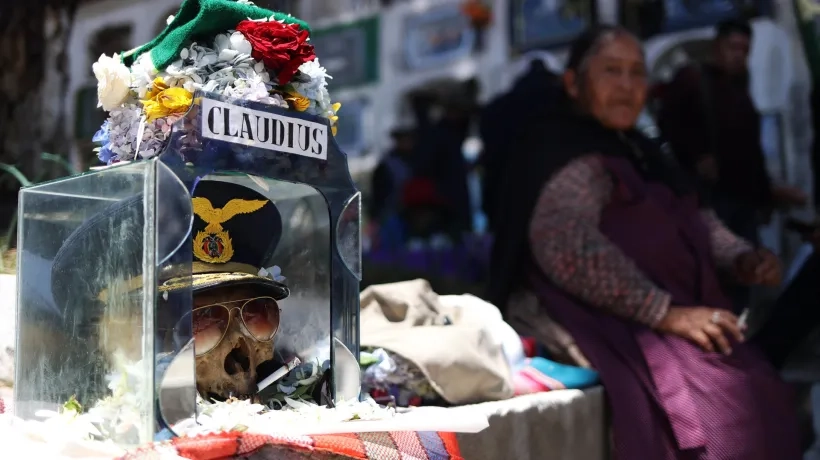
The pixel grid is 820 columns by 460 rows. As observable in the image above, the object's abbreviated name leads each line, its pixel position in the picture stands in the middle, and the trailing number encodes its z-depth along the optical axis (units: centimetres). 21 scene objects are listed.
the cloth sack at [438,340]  265
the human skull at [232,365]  190
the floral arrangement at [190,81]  179
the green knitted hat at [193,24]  188
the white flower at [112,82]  185
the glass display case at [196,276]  164
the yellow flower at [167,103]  177
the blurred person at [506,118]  523
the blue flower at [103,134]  190
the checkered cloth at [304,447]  157
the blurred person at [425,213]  722
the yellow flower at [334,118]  206
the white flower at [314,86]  200
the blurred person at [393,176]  757
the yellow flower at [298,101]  197
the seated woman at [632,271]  304
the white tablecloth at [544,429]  256
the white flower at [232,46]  188
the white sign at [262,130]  178
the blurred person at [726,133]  510
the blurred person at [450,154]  741
